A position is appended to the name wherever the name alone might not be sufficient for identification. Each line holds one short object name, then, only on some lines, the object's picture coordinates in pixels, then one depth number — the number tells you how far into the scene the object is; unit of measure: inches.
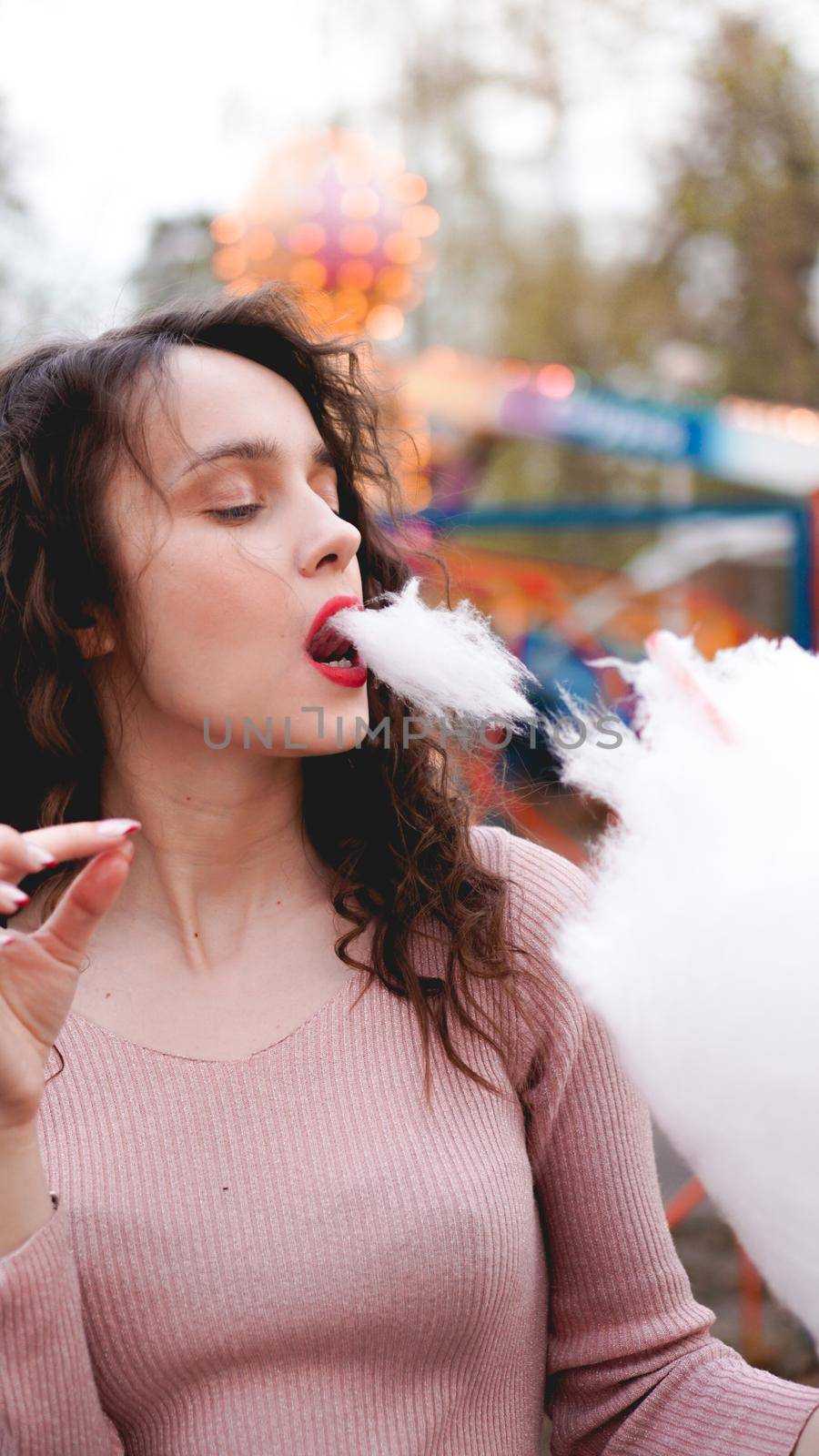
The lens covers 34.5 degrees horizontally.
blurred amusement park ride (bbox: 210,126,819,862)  139.7
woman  46.7
